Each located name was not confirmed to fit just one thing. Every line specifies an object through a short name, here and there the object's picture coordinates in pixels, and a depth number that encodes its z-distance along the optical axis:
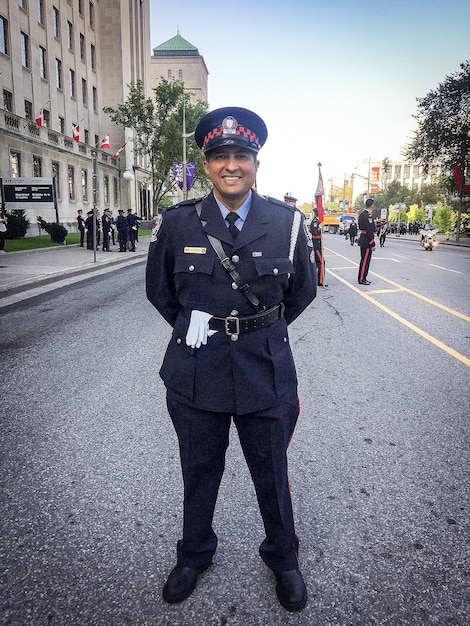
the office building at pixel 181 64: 105.50
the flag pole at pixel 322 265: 11.30
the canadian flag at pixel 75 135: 28.80
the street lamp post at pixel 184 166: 35.65
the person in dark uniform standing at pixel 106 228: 22.25
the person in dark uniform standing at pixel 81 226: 22.61
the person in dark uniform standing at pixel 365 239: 11.50
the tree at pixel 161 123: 38.47
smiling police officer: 2.03
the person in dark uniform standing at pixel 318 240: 11.13
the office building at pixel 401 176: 159.38
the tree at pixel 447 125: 39.66
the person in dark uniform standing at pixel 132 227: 22.33
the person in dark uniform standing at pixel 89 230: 21.98
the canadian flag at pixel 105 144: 27.64
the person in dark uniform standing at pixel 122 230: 22.06
